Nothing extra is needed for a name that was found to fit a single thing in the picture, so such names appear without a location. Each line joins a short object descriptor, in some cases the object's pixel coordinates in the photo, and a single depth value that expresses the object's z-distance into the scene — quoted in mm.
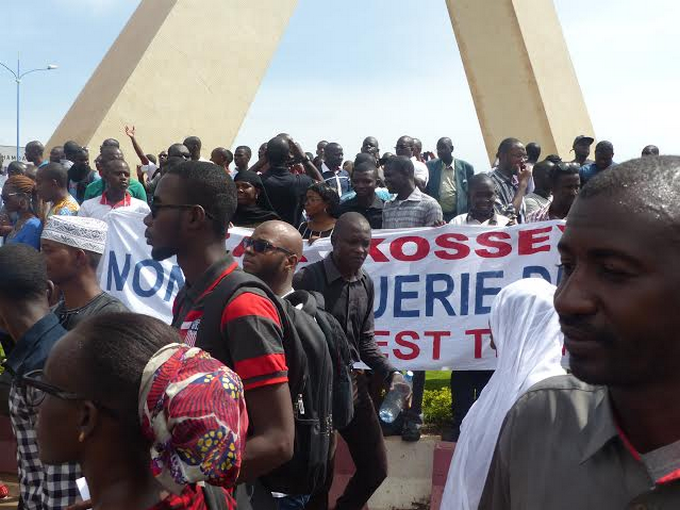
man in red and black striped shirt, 2730
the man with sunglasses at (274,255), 4383
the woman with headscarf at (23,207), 7219
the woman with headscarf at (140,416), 1950
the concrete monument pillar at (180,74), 17031
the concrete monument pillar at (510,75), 18312
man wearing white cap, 3906
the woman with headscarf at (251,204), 7844
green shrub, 6773
